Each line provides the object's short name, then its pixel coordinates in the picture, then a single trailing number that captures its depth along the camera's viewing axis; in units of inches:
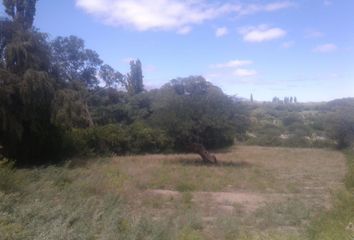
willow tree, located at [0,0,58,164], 882.8
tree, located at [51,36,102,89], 1763.0
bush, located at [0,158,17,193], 457.1
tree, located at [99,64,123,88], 1912.9
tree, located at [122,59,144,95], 2235.1
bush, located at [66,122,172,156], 1194.6
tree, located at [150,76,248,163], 1131.9
